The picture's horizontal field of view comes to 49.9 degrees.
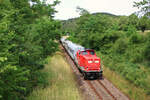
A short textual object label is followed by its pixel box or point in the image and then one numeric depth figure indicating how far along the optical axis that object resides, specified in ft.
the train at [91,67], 51.24
